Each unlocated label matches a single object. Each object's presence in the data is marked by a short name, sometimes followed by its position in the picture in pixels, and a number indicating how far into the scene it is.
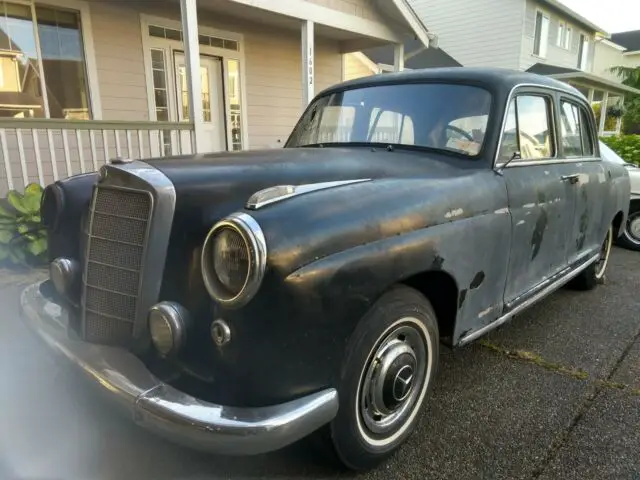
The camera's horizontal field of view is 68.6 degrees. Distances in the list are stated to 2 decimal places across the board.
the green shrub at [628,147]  10.38
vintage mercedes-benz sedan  1.61
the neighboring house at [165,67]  6.23
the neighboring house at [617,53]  28.08
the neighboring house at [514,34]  17.58
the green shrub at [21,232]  4.52
